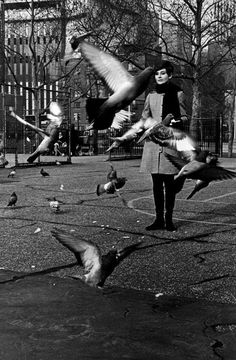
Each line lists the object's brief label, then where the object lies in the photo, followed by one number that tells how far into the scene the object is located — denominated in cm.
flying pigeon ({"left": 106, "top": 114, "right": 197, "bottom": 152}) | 301
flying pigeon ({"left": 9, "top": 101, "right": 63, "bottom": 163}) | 318
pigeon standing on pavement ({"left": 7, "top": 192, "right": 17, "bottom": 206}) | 1066
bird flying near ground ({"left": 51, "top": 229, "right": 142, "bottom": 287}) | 414
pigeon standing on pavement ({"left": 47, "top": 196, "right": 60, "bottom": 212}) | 1059
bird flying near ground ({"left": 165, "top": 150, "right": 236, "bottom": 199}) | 331
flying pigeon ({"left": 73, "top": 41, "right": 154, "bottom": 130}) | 259
